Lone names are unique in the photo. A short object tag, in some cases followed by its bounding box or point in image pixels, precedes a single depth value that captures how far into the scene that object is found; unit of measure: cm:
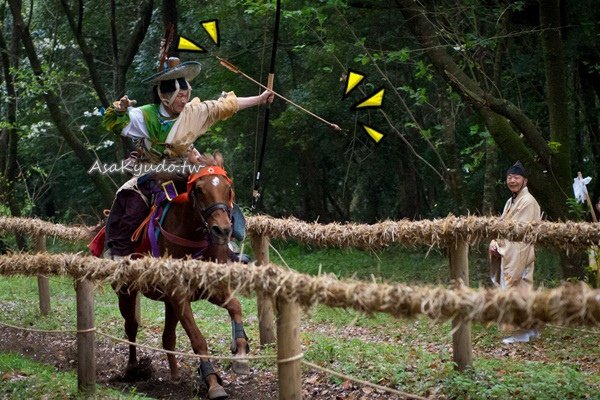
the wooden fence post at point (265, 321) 942
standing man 1020
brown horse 761
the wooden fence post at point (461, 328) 758
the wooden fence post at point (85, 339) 738
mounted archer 879
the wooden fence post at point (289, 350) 547
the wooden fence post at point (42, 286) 1267
